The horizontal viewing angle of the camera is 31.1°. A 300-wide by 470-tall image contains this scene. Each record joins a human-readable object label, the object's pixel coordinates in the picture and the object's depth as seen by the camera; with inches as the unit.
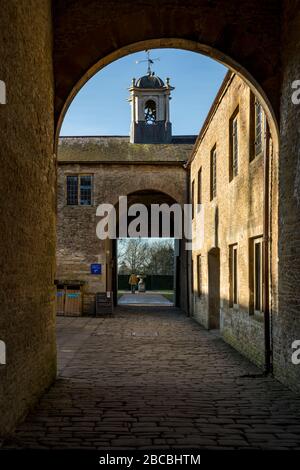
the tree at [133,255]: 2321.6
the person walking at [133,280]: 1657.2
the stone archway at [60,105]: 218.4
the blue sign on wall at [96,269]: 885.2
